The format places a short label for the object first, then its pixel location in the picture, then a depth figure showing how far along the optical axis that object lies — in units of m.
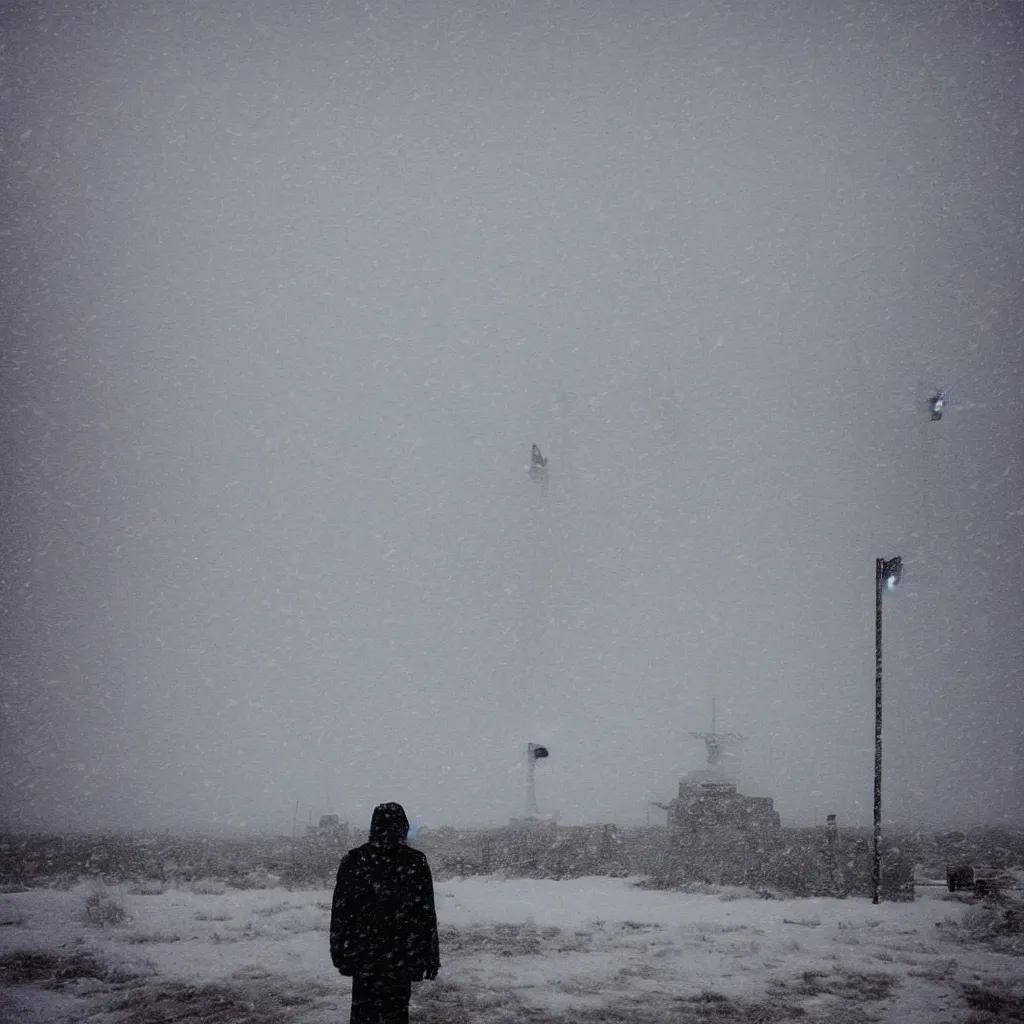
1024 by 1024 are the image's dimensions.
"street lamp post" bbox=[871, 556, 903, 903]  14.52
